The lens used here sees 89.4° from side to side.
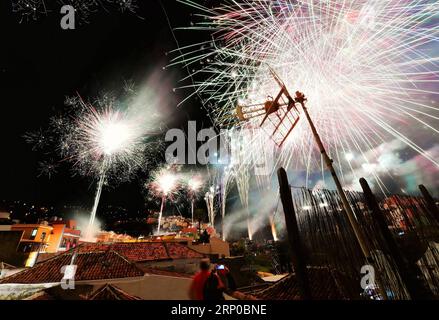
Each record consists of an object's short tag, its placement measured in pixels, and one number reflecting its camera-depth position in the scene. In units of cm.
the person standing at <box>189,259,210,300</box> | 609
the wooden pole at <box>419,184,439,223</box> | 1166
